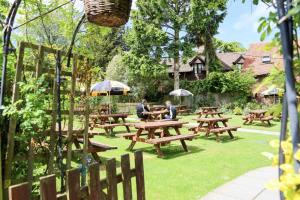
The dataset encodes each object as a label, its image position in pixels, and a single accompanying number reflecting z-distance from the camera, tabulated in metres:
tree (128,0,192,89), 21.28
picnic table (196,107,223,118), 14.28
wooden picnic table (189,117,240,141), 8.25
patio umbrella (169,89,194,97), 18.57
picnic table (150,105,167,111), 15.67
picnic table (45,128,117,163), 5.19
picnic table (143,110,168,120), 11.22
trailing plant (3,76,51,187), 2.13
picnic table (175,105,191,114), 18.01
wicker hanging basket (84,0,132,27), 1.65
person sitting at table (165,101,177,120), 9.61
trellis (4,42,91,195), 2.19
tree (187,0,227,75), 20.62
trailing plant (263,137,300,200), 0.65
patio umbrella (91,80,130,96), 12.94
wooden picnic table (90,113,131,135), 9.97
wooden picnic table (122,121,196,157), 6.22
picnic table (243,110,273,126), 12.00
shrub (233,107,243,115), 18.32
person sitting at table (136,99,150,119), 11.33
